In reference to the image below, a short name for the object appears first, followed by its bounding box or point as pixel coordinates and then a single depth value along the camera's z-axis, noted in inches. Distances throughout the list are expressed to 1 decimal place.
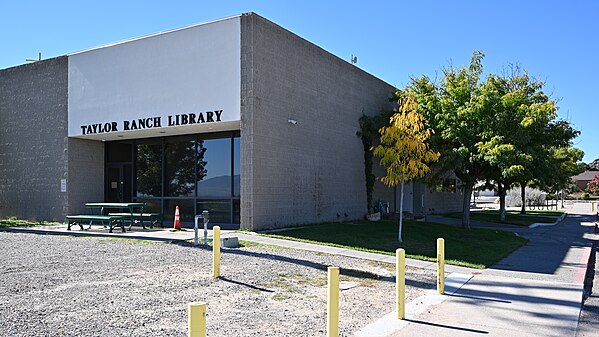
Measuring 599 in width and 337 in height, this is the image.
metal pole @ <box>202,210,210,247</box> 476.4
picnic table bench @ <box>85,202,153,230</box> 655.5
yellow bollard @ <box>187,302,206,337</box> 127.5
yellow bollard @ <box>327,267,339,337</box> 192.6
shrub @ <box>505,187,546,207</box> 2047.2
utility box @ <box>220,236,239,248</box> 505.0
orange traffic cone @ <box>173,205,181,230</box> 666.2
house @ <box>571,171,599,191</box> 3949.6
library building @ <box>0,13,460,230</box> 671.1
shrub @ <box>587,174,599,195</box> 3179.9
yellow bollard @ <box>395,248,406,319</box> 260.7
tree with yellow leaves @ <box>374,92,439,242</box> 568.4
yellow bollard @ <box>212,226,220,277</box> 352.7
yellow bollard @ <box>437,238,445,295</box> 310.7
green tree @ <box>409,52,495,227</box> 756.6
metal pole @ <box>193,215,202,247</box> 509.9
